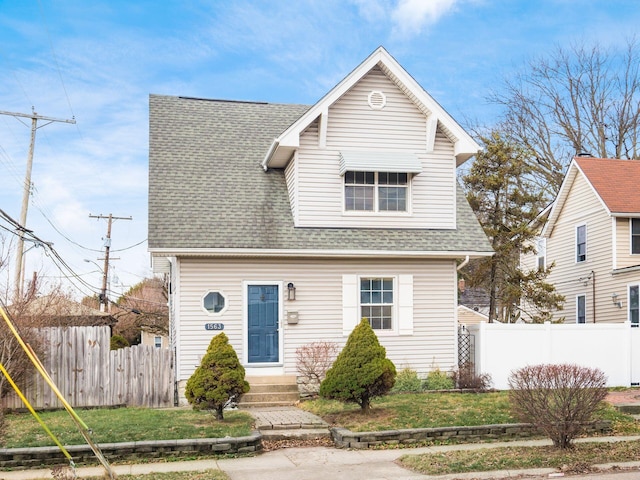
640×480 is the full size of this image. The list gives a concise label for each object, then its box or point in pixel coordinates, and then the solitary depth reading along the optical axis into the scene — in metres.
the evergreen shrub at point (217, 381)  12.40
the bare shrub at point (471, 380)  16.98
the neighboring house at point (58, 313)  15.53
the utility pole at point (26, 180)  27.56
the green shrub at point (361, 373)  12.55
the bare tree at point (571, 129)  36.06
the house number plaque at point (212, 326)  16.14
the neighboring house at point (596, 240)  23.64
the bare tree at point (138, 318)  46.41
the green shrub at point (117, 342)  29.98
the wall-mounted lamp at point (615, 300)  23.44
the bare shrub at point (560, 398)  10.42
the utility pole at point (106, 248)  43.94
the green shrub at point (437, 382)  16.92
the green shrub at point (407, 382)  16.64
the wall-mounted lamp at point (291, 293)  16.61
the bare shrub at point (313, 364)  16.36
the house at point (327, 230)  16.31
